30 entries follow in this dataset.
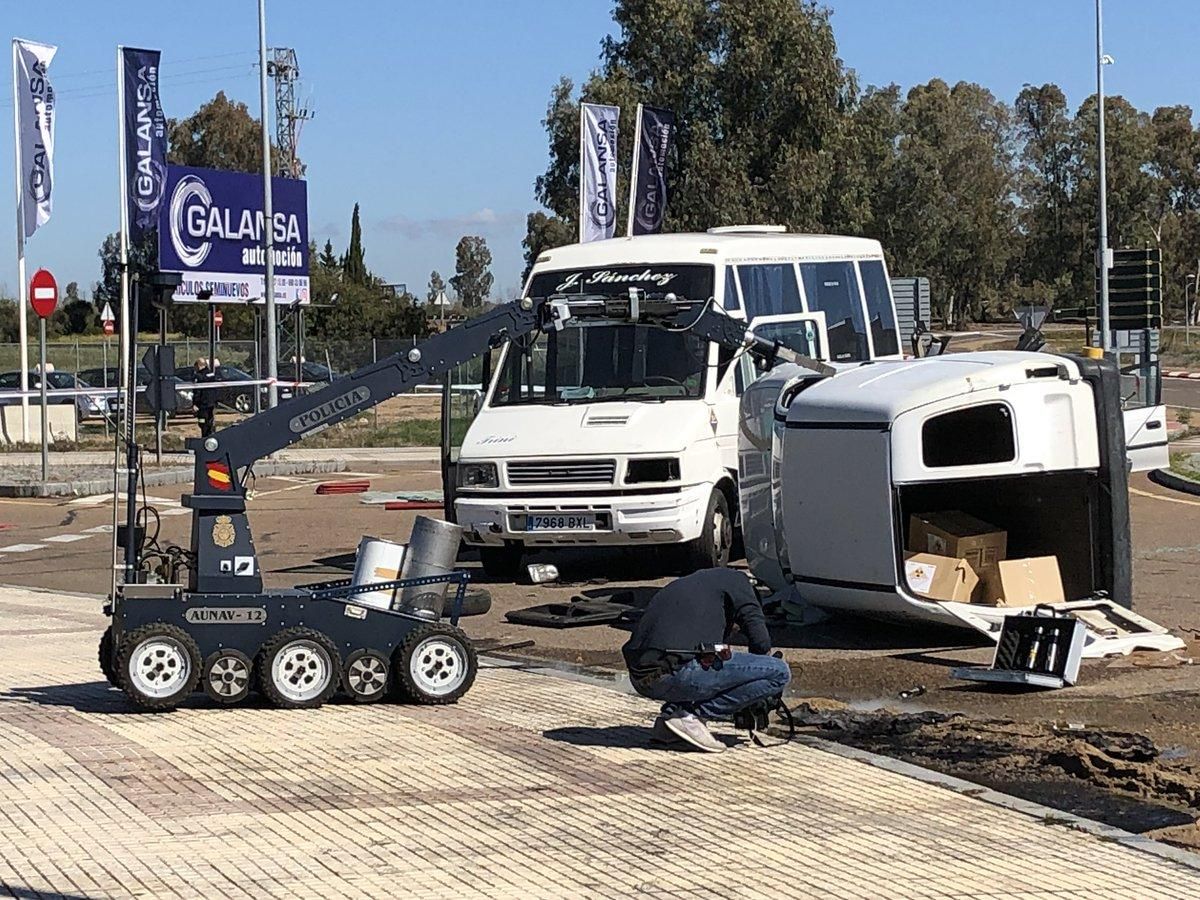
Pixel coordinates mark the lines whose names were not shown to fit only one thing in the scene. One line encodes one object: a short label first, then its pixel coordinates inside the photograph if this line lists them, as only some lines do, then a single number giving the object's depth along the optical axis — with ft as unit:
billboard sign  126.52
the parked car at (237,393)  139.33
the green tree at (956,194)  282.36
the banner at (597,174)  128.47
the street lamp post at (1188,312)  272.58
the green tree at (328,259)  305.69
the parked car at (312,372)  179.37
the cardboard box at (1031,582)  42.47
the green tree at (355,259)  327.06
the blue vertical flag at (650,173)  137.08
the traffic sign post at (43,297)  92.68
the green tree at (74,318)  307.17
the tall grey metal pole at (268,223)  115.24
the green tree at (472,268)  469.16
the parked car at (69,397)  134.51
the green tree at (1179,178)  318.86
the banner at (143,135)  112.78
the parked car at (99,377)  159.47
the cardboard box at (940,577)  40.81
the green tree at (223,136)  323.37
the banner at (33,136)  101.24
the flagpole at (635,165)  135.44
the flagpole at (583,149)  127.95
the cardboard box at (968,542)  42.63
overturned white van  39.68
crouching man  30.09
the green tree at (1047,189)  311.27
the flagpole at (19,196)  100.94
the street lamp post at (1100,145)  136.41
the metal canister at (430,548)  36.68
